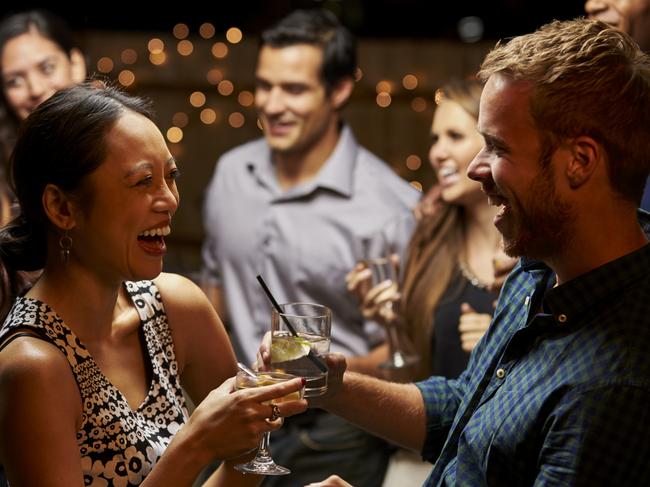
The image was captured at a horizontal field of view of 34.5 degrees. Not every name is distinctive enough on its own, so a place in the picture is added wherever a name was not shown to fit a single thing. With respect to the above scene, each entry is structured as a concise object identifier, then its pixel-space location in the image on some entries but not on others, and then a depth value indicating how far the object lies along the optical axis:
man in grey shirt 4.31
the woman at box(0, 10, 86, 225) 4.39
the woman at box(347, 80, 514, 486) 3.35
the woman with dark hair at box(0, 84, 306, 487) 1.85
